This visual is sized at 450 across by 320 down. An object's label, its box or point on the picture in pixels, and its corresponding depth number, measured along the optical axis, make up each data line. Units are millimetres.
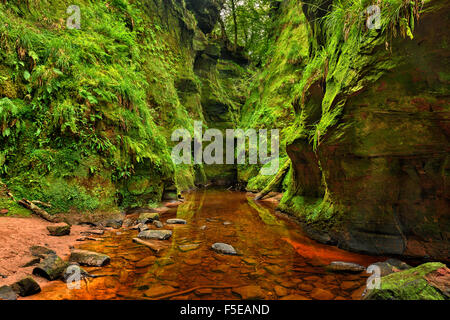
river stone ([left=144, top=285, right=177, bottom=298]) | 2086
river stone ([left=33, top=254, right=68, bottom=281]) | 2226
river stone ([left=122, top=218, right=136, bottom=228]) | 4665
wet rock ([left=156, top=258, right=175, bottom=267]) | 2811
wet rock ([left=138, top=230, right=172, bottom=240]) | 3869
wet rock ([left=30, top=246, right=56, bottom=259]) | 2600
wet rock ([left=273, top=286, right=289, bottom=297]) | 2166
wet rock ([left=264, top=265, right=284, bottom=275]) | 2670
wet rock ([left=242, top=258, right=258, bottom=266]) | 2928
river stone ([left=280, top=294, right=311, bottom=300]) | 2107
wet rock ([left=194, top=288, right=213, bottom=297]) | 2129
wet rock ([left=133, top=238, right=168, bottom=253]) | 3350
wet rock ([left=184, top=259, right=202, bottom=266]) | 2844
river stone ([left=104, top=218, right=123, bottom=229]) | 4496
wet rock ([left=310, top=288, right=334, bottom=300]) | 2113
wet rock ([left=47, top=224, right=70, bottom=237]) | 3443
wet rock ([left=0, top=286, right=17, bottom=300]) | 1749
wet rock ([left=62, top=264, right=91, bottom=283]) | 2254
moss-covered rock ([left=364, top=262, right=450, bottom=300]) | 1785
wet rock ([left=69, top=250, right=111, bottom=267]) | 2662
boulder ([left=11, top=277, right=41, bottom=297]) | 1886
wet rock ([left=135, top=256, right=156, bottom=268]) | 2762
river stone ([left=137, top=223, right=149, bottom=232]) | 4280
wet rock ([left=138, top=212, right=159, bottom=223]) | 4944
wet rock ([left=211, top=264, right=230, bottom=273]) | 2652
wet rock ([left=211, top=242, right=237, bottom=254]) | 3279
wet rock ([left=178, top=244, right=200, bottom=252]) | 3385
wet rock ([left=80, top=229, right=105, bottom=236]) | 3889
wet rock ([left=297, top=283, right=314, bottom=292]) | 2266
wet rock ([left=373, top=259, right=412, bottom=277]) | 2571
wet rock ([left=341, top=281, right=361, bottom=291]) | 2273
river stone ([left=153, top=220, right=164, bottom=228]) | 4668
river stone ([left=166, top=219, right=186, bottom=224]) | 5039
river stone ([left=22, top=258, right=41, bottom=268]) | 2338
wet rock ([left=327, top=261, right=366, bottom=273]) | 2643
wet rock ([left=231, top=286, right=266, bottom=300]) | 2090
